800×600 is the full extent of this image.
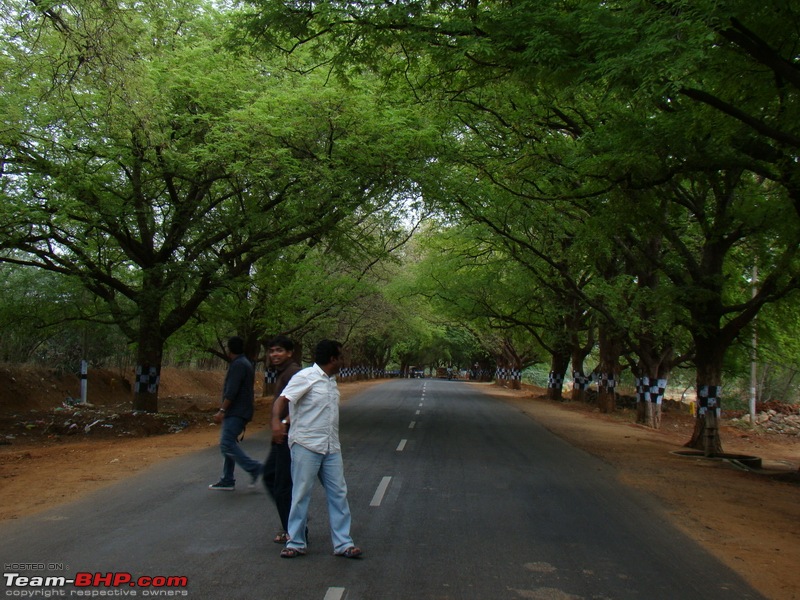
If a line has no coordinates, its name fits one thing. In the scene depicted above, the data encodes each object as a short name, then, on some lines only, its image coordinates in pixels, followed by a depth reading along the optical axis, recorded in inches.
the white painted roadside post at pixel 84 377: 937.5
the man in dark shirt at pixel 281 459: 236.7
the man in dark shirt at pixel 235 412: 330.6
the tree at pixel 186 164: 555.8
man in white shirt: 222.1
